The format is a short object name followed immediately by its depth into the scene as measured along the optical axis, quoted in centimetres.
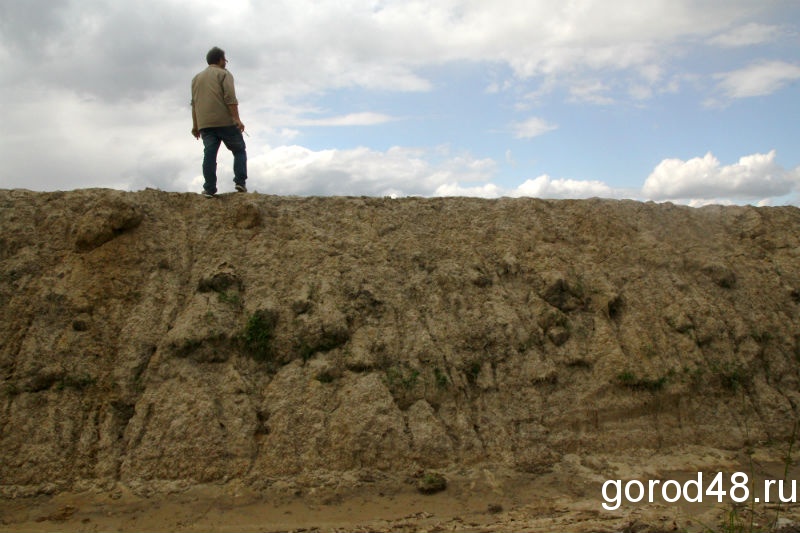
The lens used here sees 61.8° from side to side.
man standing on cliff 717
